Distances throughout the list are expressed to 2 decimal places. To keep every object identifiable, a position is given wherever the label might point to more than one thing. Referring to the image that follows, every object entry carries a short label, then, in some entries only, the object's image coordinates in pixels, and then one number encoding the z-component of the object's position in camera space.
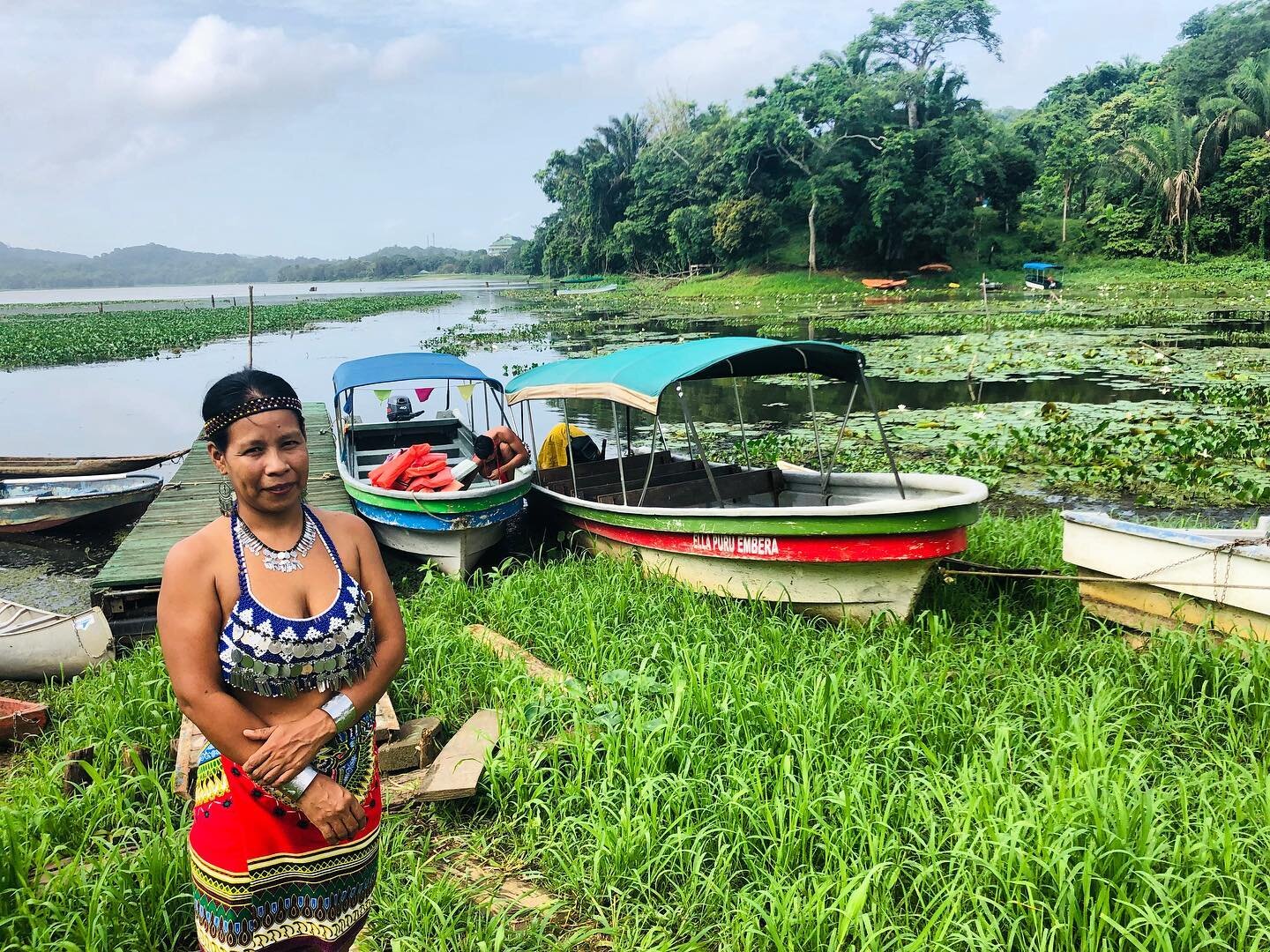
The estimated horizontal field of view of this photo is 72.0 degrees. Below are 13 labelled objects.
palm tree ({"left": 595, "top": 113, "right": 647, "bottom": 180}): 60.00
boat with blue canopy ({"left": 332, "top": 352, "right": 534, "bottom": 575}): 7.56
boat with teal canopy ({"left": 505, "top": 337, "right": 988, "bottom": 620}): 5.31
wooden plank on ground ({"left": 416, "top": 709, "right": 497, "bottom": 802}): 3.63
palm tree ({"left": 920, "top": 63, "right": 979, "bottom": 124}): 41.03
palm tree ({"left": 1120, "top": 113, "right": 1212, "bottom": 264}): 36.91
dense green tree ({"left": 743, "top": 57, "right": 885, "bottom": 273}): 39.03
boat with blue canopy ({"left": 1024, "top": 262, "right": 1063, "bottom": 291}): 35.84
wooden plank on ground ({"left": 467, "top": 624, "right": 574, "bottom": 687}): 4.68
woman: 1.78
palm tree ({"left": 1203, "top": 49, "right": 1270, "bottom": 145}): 36.66
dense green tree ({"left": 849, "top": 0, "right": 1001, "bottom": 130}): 43.94
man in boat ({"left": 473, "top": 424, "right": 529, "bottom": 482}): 8.28
